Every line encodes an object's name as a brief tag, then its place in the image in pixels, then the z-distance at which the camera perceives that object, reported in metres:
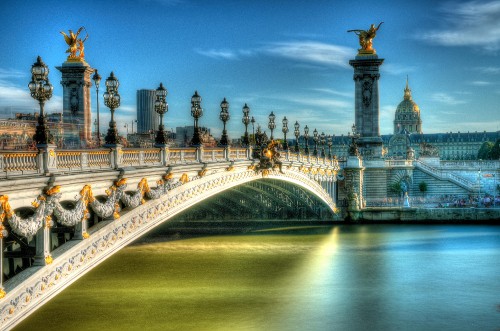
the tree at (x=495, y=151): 130.50
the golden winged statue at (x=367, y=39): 91.94
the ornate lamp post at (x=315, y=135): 65.69
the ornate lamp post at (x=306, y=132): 57.75
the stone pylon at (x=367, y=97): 90.44
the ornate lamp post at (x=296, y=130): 55.85
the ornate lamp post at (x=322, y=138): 74.39
